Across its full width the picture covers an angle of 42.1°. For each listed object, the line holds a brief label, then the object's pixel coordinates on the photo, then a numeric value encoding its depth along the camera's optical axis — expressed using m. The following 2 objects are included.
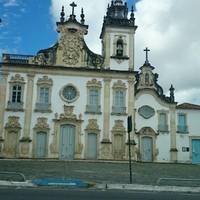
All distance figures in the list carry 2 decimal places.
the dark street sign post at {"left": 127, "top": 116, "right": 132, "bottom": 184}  9.85
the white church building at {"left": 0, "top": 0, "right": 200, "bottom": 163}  19.91
